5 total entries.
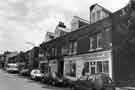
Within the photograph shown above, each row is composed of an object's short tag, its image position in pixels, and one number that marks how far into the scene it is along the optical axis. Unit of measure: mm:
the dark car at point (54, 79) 17383
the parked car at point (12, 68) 40094
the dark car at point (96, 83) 12211
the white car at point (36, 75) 23469
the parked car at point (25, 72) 32023
